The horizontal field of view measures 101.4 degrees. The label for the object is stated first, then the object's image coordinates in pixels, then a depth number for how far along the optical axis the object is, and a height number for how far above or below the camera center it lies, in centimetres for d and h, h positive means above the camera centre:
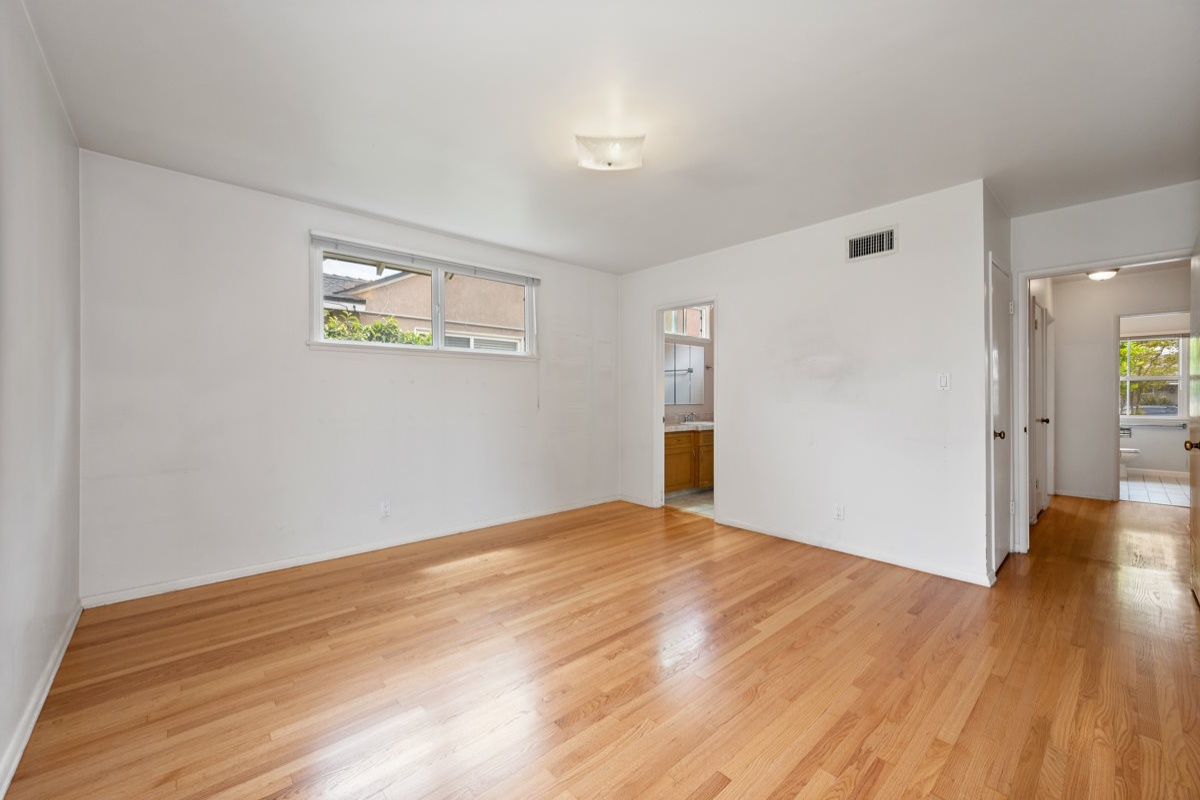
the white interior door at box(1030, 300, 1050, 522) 455 -19
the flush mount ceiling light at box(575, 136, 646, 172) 251 +127
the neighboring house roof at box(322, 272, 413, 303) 373 +88
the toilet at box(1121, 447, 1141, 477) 705 -93
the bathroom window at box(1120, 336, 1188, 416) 736 +28
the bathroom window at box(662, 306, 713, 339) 697 +110
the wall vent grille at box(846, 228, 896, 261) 356 +113
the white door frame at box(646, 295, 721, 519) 532 -15
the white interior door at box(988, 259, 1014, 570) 333 -6
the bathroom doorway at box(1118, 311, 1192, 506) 710 -6
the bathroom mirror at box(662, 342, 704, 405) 716 +36
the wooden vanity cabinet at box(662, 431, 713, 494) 595 -80
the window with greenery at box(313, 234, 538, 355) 377 +83
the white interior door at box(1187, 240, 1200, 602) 287 -15
